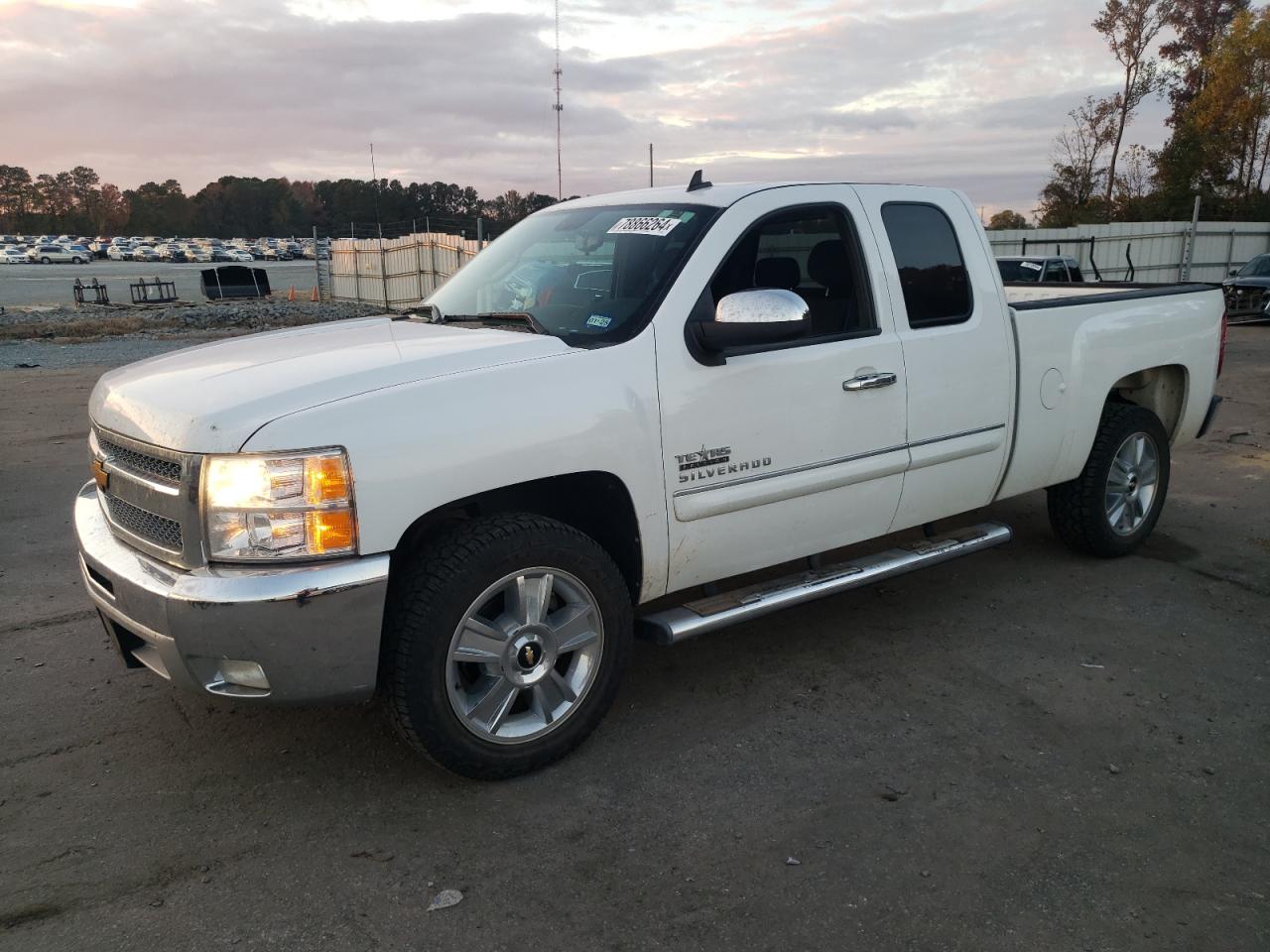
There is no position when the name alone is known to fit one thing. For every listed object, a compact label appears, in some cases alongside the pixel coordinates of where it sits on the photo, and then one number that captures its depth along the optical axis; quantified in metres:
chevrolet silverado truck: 2.88
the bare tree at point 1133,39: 39.19
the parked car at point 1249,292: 19.78
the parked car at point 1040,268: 18.33
